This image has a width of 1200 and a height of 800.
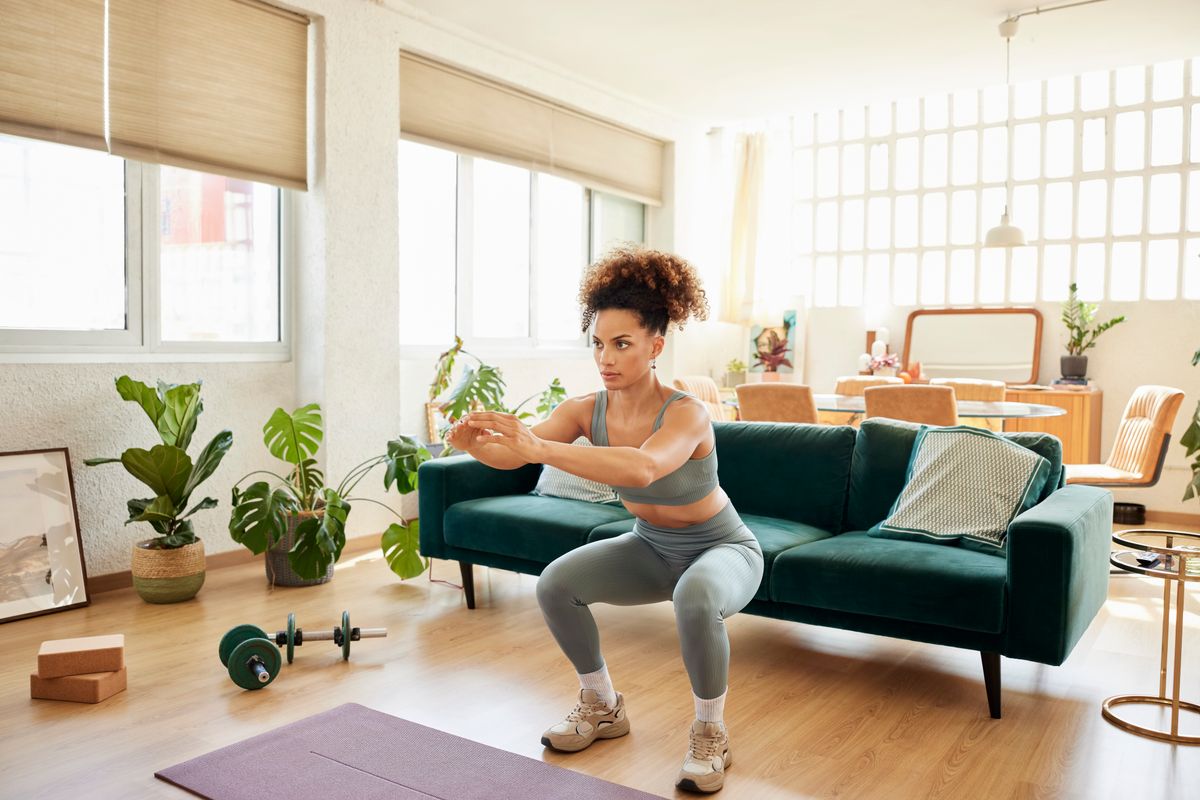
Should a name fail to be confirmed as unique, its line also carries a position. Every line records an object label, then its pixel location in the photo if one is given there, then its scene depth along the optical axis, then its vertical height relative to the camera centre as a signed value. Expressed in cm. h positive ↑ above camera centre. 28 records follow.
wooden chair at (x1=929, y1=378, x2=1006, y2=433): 563 -19
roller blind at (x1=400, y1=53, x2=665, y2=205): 529 +143
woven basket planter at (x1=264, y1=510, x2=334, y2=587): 413 -96
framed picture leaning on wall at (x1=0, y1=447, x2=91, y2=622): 360 -76
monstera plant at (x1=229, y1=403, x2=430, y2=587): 390 -72
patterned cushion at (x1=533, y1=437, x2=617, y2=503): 388 -57
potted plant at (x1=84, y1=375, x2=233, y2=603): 380 -57
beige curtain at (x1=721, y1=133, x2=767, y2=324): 779 +109
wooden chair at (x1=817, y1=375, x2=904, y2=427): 601 -18
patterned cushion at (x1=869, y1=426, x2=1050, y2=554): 304 -44
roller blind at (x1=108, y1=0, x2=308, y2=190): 394 +118
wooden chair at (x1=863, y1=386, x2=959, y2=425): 461 -23
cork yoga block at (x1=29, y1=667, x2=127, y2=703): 274 -101
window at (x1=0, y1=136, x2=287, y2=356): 384 +41
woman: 219 -46
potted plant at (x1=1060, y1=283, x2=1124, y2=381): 634 +19
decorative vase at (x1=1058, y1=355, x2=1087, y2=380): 632 -5
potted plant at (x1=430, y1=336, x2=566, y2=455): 450 -20
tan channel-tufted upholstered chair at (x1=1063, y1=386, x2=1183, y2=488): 478 -44
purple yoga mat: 217 -103
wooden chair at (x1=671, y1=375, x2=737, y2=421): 577 -22
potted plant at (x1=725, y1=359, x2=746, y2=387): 780 -15
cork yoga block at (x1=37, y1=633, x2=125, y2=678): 276 -92
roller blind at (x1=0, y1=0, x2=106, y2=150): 355 +109
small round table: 240 -54
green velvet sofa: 258 -62
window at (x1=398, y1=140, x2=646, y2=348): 561 +70
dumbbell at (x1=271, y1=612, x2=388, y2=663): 307 -96
